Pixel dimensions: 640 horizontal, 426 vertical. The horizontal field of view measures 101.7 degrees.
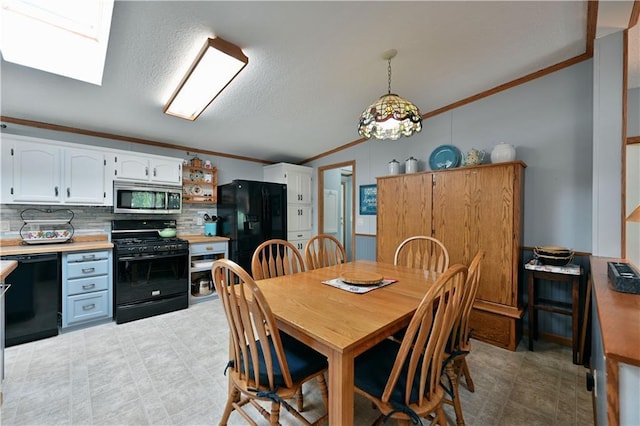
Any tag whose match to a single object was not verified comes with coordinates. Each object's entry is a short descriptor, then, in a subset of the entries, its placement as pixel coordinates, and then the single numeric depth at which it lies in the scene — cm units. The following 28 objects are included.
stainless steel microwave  316
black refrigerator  378
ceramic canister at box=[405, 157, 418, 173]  325
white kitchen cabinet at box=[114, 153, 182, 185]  315
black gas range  286
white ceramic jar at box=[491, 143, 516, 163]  258
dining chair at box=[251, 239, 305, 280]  201
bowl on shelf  226
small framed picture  405
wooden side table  213
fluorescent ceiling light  196
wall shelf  388
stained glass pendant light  174
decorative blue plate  304
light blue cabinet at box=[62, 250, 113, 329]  261
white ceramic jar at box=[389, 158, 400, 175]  342
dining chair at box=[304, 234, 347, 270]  238
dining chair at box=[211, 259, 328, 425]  108
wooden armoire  239
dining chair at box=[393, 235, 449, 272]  220
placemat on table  159
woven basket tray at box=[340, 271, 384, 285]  167
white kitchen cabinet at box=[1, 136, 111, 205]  256
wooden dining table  101
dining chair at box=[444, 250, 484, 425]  136
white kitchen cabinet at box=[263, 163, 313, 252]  458
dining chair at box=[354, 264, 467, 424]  100
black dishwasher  232
